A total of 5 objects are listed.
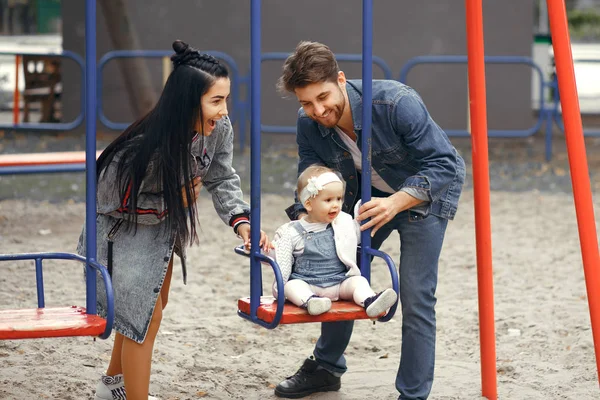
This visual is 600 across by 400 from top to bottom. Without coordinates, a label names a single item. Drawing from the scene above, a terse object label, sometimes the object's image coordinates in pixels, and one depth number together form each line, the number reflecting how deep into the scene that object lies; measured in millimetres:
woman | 6176
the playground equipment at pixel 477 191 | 6051
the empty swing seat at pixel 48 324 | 5735
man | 6410
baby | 6534
